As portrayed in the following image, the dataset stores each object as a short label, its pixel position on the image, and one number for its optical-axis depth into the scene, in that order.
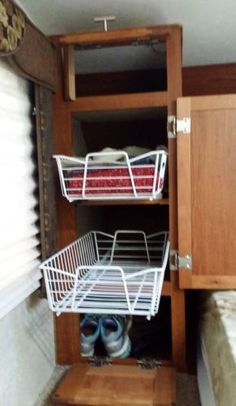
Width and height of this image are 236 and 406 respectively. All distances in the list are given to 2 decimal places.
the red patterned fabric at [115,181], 1.07
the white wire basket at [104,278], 1.00
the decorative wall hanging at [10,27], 0.80
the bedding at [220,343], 0.79
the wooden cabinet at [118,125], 1.16
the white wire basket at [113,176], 1.06
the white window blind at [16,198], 0.94
